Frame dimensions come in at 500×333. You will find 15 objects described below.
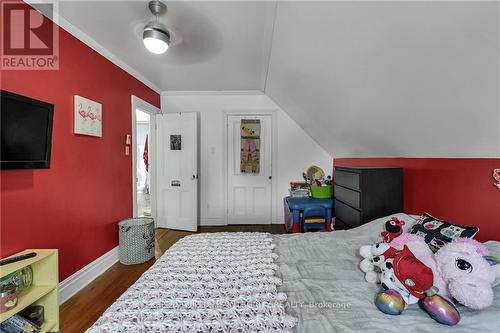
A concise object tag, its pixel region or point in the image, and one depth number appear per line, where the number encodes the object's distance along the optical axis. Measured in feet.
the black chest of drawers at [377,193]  7.50
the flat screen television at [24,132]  4.54
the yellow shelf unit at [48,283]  5.26
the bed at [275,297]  2.86
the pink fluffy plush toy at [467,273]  3.02
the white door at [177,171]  12.42
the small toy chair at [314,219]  10.35
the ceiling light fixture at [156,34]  5.93
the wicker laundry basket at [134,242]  8.56
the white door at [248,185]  13.55
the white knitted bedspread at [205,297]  2.83
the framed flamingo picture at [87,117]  7.01
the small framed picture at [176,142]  12.53
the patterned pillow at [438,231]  4.26
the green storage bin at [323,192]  11.55
